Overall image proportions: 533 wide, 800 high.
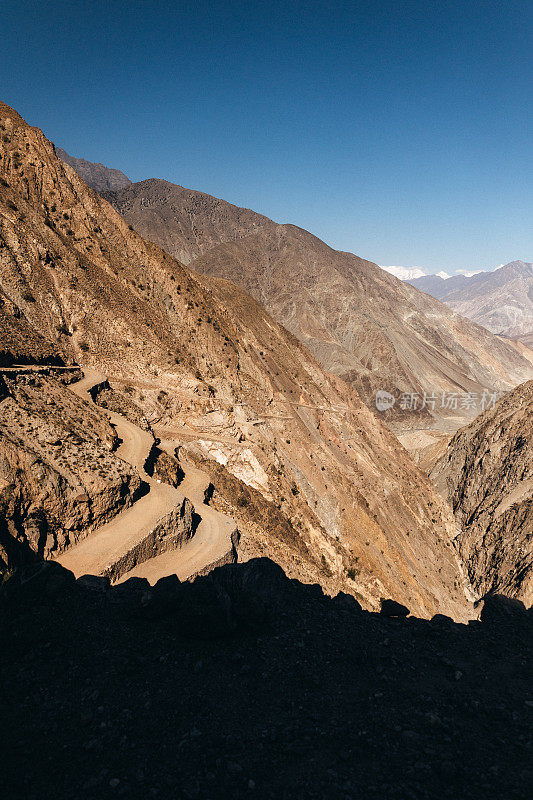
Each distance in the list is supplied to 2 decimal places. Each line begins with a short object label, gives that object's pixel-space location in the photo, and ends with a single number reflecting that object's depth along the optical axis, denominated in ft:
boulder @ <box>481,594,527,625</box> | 54.80
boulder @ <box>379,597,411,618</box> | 54.29
